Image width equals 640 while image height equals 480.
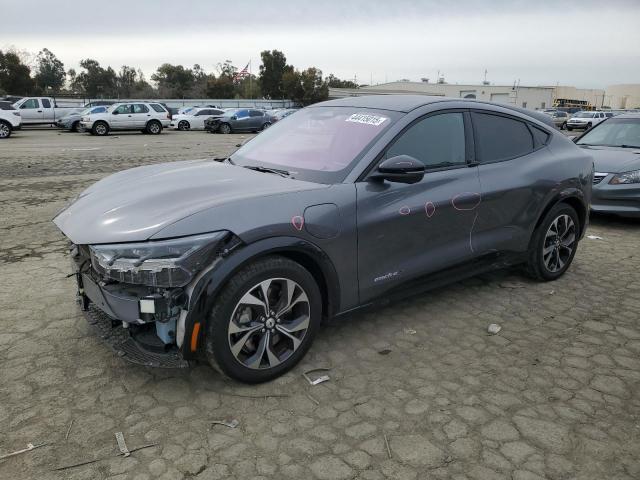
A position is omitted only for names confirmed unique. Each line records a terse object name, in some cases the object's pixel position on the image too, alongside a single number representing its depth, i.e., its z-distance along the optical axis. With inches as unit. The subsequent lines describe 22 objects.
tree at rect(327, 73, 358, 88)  4082.2
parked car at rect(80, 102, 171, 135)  948.0
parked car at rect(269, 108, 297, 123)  1250.8
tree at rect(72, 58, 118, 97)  2723.9
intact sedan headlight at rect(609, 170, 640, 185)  275.7
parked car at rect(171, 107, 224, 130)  1238.3
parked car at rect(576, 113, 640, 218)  276.1
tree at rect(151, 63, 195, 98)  3038.9
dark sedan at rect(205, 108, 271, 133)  1146.7
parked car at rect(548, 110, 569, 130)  1635.1
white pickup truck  1037.8
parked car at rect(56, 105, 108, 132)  1018.7
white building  3580.2
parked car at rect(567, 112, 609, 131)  1464.1
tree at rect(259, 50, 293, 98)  2832.2
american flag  1931.6
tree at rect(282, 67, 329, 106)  2706.7
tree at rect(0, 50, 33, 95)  1859.0
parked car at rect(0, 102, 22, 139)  827.4
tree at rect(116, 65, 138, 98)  2874.0
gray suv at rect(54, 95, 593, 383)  107.8
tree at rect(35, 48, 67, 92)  2731.3
